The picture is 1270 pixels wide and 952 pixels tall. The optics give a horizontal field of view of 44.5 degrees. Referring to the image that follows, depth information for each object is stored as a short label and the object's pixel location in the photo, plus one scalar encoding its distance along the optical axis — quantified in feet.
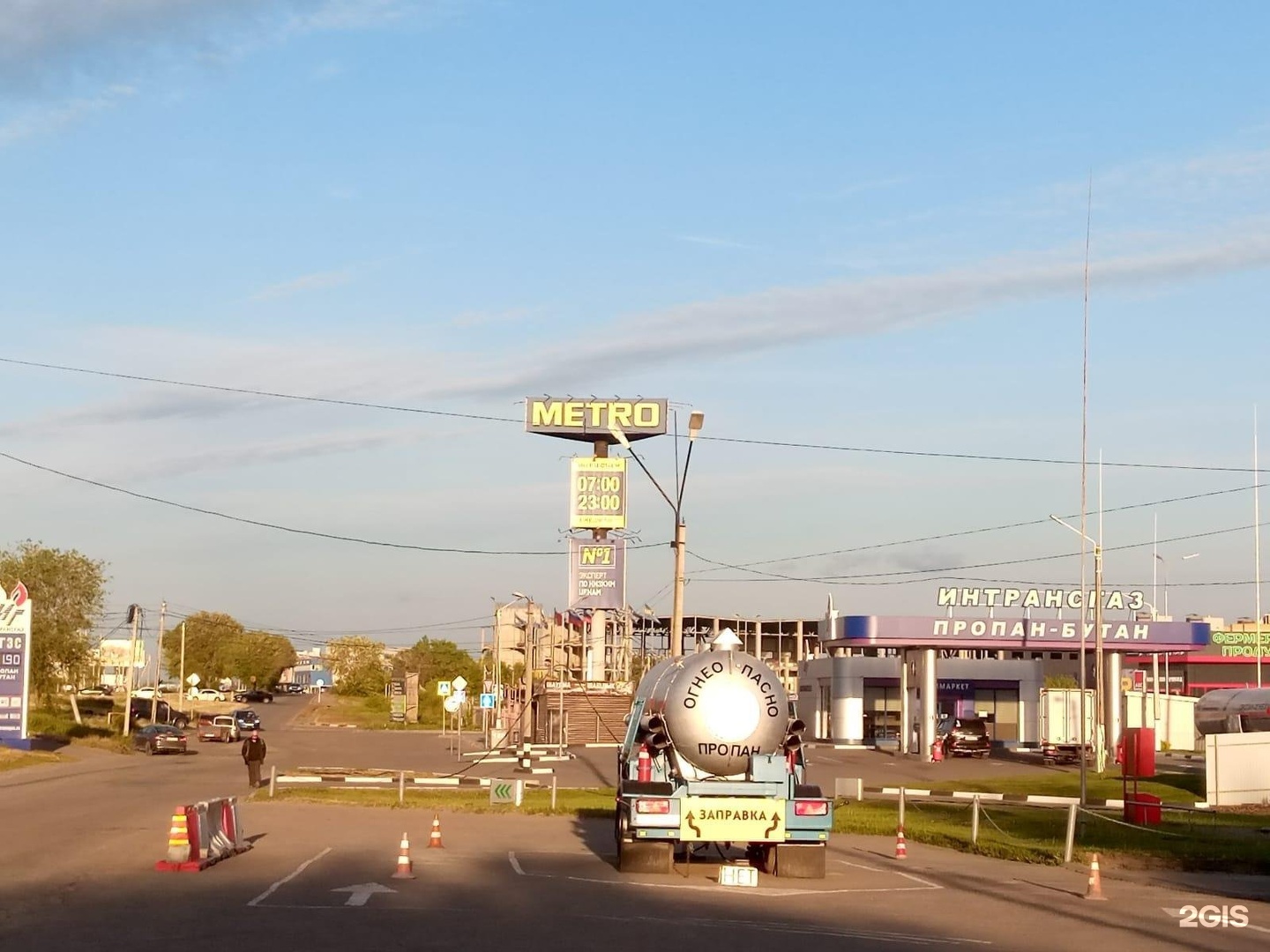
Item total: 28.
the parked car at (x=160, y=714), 307.58
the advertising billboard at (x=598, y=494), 290.56
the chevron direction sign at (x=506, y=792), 116.06
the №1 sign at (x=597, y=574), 280.31
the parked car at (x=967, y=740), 224.12
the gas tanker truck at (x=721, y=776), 67.87
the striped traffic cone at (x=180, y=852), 68.49
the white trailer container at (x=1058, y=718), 250.78
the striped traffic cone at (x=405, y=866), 67.56
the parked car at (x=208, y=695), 482.65
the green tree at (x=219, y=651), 604.08
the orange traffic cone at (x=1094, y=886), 67.77
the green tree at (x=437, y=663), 609.83
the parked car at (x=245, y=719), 278.67
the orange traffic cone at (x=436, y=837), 83.15
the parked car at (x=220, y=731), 271.90
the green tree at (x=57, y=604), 272.10
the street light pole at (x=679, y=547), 107.34
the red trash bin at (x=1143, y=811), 107.65
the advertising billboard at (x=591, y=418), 308.19
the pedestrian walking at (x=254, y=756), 133.18
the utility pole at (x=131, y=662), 257.96
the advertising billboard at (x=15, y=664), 201.98
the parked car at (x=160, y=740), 228.43
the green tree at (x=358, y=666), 592.19
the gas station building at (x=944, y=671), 227.61
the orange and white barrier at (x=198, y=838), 68.85
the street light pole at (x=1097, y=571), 150.26
